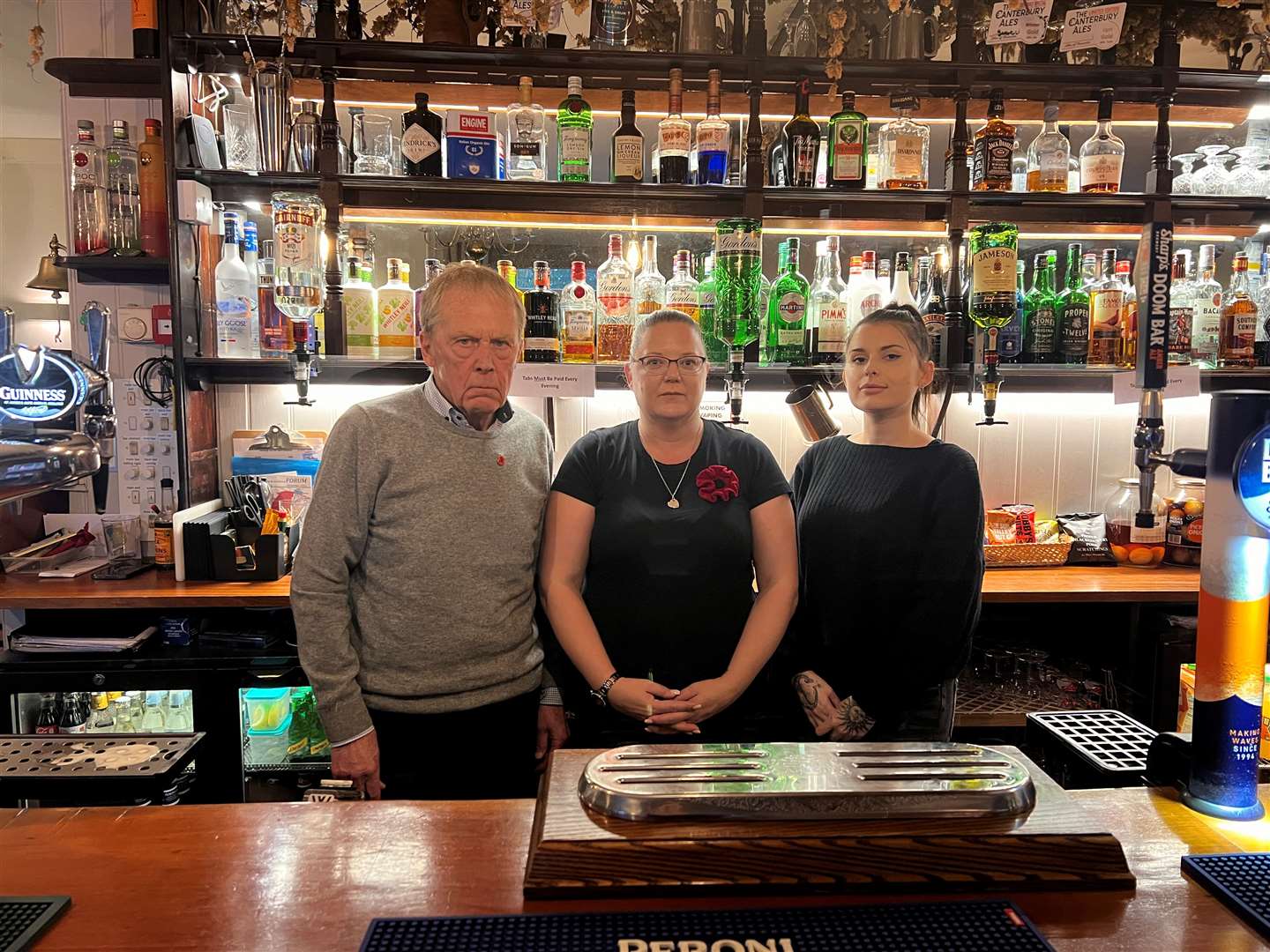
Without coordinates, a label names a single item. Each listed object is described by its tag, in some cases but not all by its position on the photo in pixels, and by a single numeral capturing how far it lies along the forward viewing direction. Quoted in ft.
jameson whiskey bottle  8.52
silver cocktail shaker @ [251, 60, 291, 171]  8.93
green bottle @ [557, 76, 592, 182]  8.91
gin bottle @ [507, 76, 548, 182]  9.16
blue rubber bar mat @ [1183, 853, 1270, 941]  3.09
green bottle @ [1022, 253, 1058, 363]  9.86
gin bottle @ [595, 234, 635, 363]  9.17
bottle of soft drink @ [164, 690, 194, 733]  8.36
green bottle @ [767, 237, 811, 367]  9.48
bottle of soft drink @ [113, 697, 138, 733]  8.43
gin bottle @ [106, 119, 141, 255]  9.22
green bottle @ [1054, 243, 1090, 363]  9.77
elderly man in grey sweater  5.63
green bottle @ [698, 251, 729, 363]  9.29
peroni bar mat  2.89
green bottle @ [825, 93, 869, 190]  9.21
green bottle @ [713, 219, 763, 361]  8.64
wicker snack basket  9.59
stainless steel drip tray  3.40
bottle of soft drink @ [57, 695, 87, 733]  8.28
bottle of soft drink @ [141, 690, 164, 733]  8.41
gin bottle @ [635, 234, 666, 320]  9.30
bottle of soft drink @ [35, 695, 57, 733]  8.20
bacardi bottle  9.95
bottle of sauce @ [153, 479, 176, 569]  8.82
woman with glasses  6.02
